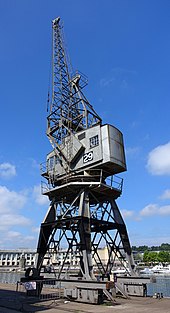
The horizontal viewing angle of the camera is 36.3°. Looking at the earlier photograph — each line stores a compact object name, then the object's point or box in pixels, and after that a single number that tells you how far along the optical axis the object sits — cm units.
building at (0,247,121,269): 12934
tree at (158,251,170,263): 12546
